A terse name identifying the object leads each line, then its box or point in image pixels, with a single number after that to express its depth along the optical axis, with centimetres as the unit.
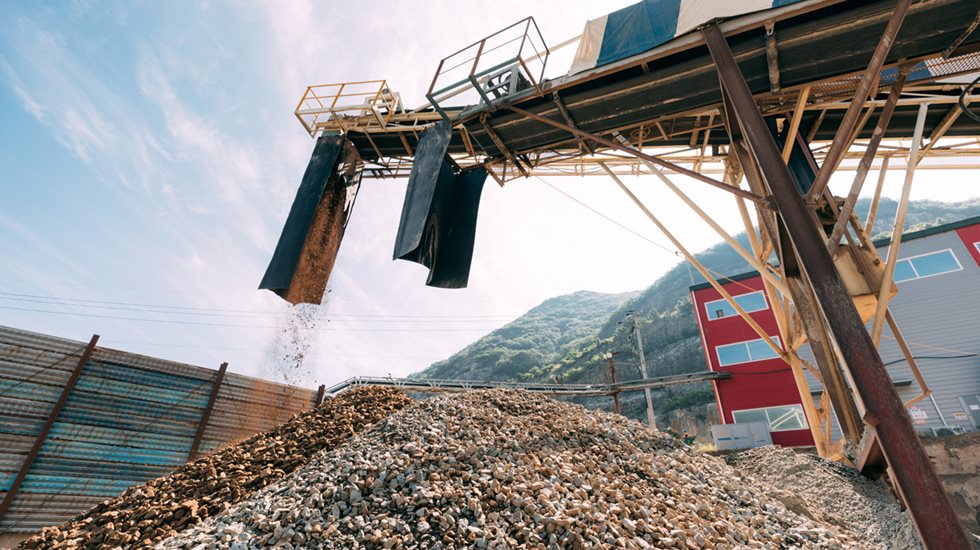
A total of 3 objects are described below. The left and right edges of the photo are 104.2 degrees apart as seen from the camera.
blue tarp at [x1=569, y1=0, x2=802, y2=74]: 560
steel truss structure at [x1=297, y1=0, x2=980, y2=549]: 391
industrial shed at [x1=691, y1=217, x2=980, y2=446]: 1736
